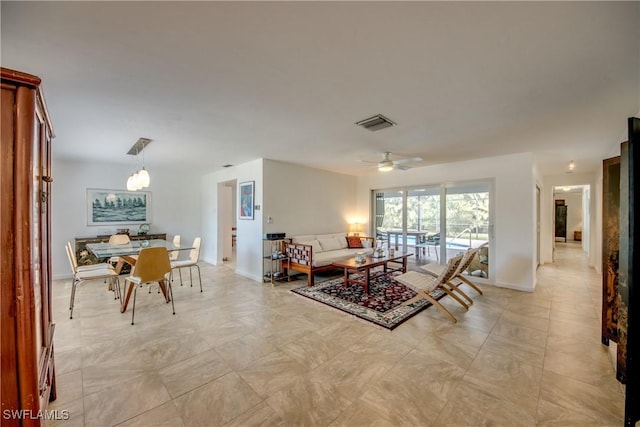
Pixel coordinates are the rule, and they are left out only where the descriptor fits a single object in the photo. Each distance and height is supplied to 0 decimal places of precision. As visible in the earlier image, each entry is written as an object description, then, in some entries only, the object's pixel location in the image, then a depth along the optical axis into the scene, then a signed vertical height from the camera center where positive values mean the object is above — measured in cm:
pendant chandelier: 391 +54
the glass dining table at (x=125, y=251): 348 -55
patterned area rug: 329 -132
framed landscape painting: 579 +14
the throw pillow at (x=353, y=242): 639 -74
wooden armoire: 102 -17
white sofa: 485 -85
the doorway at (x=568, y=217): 1134 -22
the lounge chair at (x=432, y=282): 331 -95
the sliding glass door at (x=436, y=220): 518 -18
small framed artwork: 541 +28
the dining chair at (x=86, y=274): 348 -87
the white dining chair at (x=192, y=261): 432 -84
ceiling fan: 423 +84
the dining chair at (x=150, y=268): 335 -73
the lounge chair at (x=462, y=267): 367 -89
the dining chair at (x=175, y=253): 504 -90
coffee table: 421 -90
